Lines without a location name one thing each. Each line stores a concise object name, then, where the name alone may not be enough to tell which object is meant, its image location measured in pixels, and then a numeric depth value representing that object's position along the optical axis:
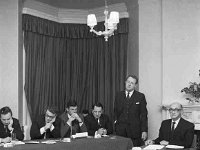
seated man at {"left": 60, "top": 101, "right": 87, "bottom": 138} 4.98
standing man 5.29
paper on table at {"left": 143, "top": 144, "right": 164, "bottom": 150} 3.88
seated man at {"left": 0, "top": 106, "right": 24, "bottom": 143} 4.52
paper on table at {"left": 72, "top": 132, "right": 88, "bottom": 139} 4.49
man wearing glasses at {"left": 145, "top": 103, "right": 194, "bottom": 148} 4.32
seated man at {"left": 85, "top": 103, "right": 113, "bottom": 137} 5.43
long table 3.80
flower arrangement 6.28
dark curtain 6.80
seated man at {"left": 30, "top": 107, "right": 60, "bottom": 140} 4.75
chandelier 4.73
